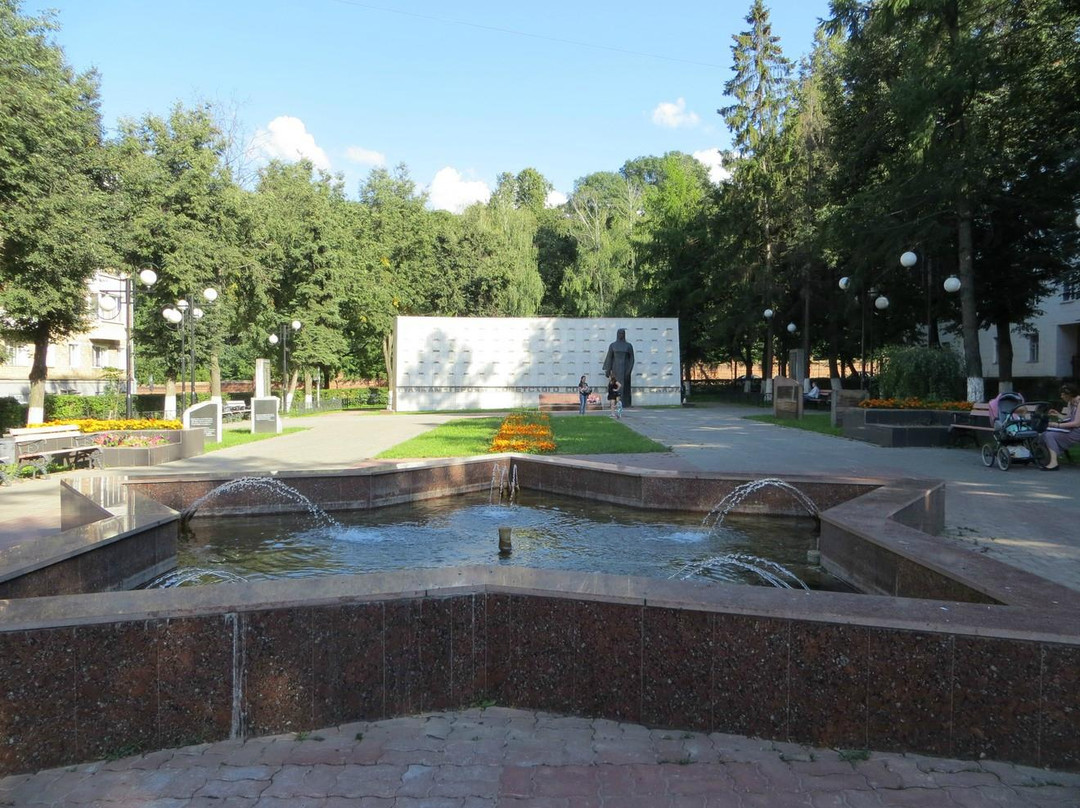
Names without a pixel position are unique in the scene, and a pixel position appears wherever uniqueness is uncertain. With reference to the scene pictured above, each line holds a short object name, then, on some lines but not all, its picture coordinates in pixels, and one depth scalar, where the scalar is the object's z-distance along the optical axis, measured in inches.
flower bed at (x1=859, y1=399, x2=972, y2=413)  657.0
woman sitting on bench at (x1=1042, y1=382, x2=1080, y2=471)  463.2
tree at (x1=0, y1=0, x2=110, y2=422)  752.3
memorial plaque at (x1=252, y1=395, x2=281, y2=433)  852.0
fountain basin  123.6
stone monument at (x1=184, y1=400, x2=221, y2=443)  725.9
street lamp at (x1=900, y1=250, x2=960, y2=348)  799.1
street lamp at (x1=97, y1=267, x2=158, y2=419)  678.5
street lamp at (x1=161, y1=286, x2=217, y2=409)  774.5
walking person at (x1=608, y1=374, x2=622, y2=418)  1029.0
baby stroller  467.8
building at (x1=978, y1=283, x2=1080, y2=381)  1501.0
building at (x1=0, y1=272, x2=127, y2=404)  1759.4
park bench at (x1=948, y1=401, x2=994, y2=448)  561.6
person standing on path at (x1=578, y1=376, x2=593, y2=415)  1158.5
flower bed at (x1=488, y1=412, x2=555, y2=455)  522.0
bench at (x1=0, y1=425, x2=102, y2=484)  486.0
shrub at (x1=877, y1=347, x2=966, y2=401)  783.1
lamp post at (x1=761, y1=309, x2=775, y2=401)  1406.0
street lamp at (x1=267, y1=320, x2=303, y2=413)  1274.6
